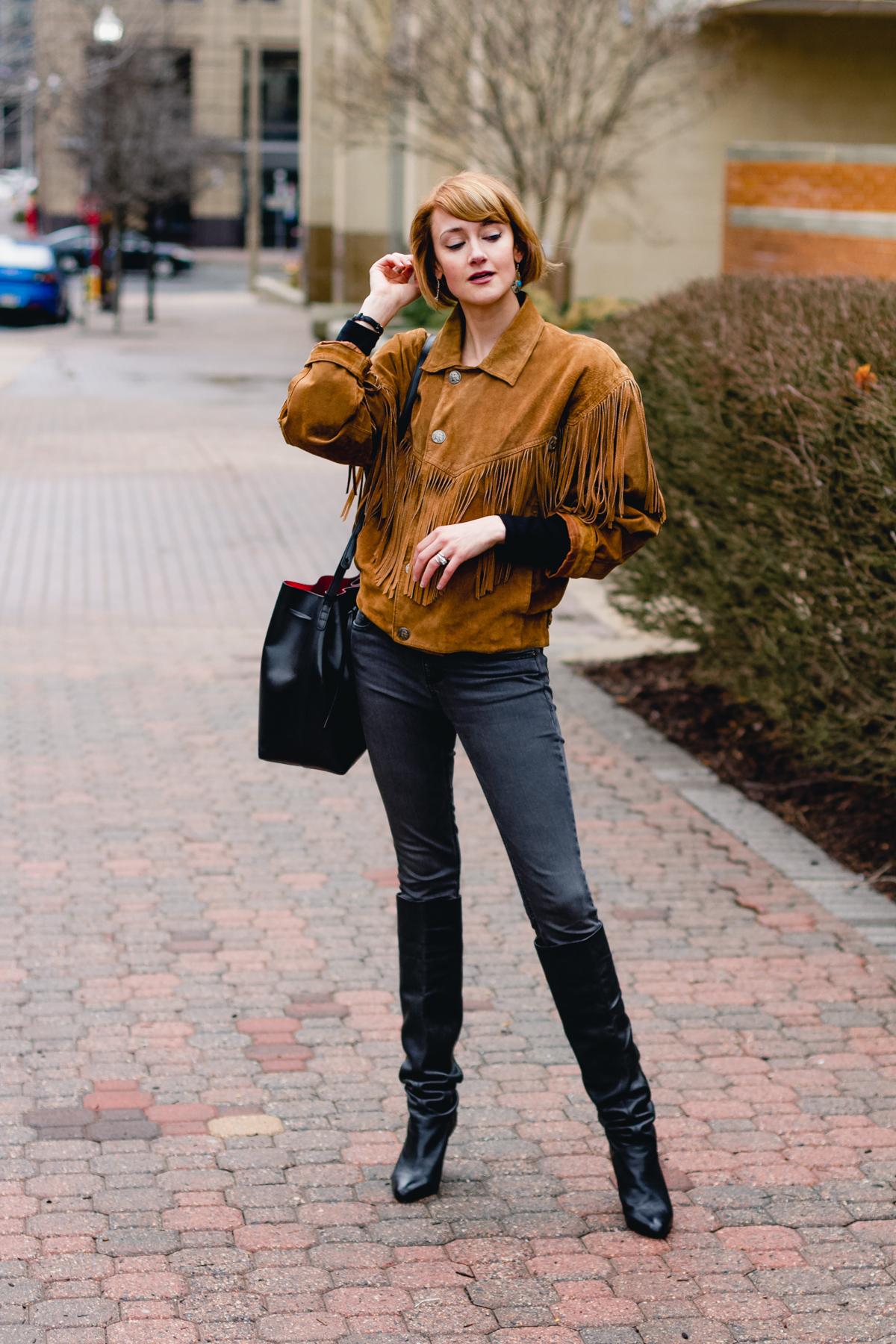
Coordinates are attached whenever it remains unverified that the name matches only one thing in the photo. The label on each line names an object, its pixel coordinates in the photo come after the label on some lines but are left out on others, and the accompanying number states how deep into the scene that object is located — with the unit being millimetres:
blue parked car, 30797
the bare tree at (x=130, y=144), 31391
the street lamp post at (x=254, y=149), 40469
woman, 3049
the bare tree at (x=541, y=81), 16375
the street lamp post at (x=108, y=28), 26484
